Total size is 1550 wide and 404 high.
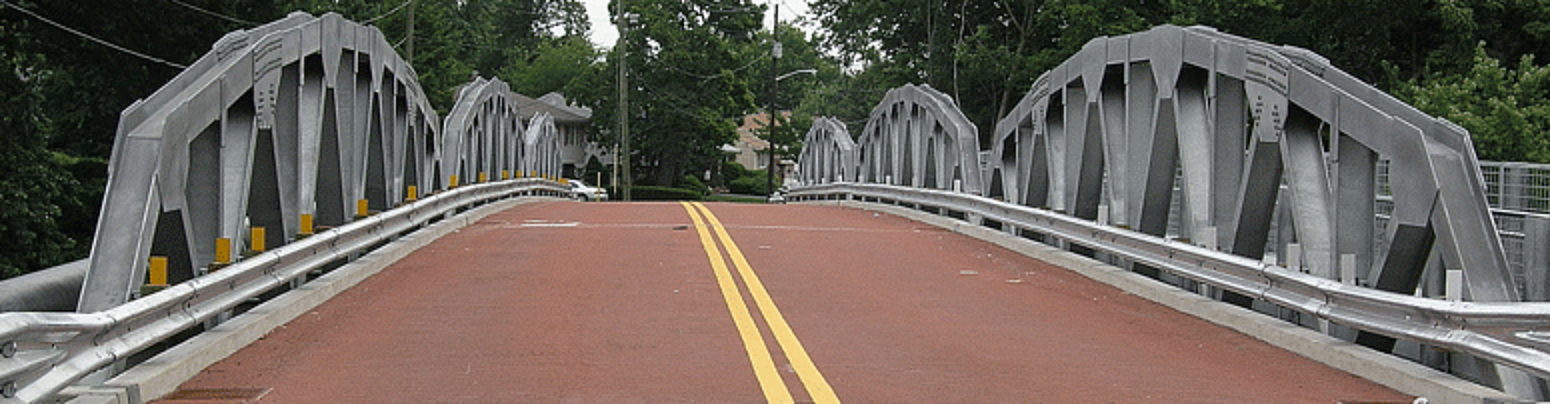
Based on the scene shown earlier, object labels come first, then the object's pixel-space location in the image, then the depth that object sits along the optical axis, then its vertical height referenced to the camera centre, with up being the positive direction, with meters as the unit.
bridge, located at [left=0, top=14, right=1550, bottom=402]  8.20 -0.89
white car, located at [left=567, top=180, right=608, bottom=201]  51.12 -1.14
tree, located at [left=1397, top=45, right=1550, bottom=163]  27.16 +1.23
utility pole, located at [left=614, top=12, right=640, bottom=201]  60.41 +1.87
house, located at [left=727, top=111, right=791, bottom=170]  123.44 +1.17
